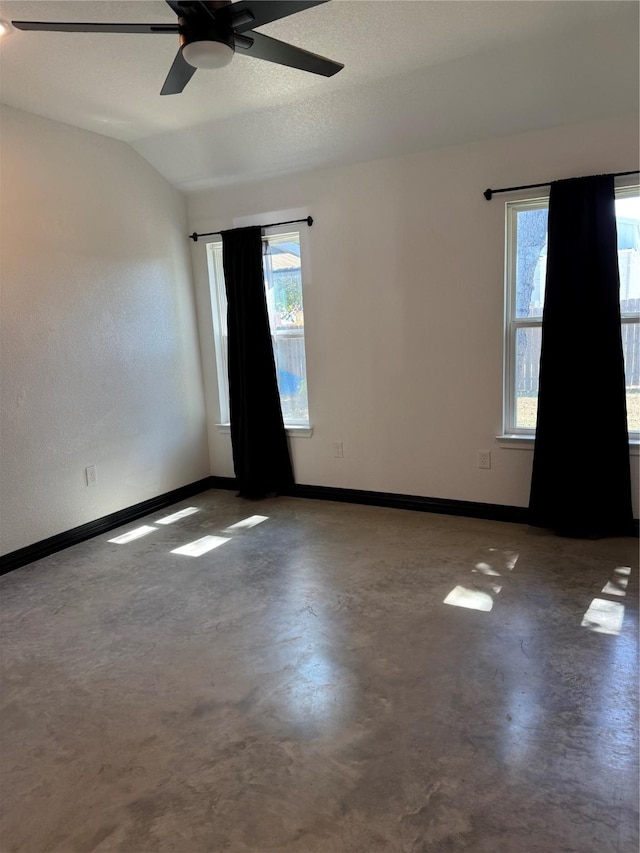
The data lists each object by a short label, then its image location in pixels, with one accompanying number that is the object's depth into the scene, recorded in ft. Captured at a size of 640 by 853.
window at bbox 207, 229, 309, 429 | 14.23
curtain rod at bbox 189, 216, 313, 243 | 13.33
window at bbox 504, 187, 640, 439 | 10.62
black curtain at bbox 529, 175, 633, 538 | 10.34
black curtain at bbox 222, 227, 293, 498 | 14.14
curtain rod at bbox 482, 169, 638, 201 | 10.93
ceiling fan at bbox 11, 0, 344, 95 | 5.73
